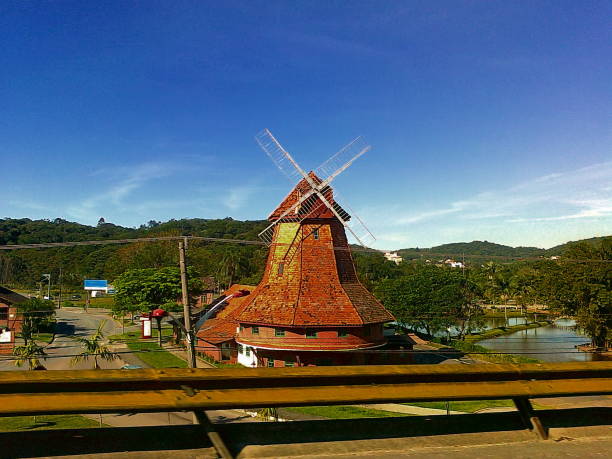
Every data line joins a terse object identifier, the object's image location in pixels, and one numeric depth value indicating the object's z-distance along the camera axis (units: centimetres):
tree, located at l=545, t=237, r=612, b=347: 3725
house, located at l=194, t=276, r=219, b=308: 5525
